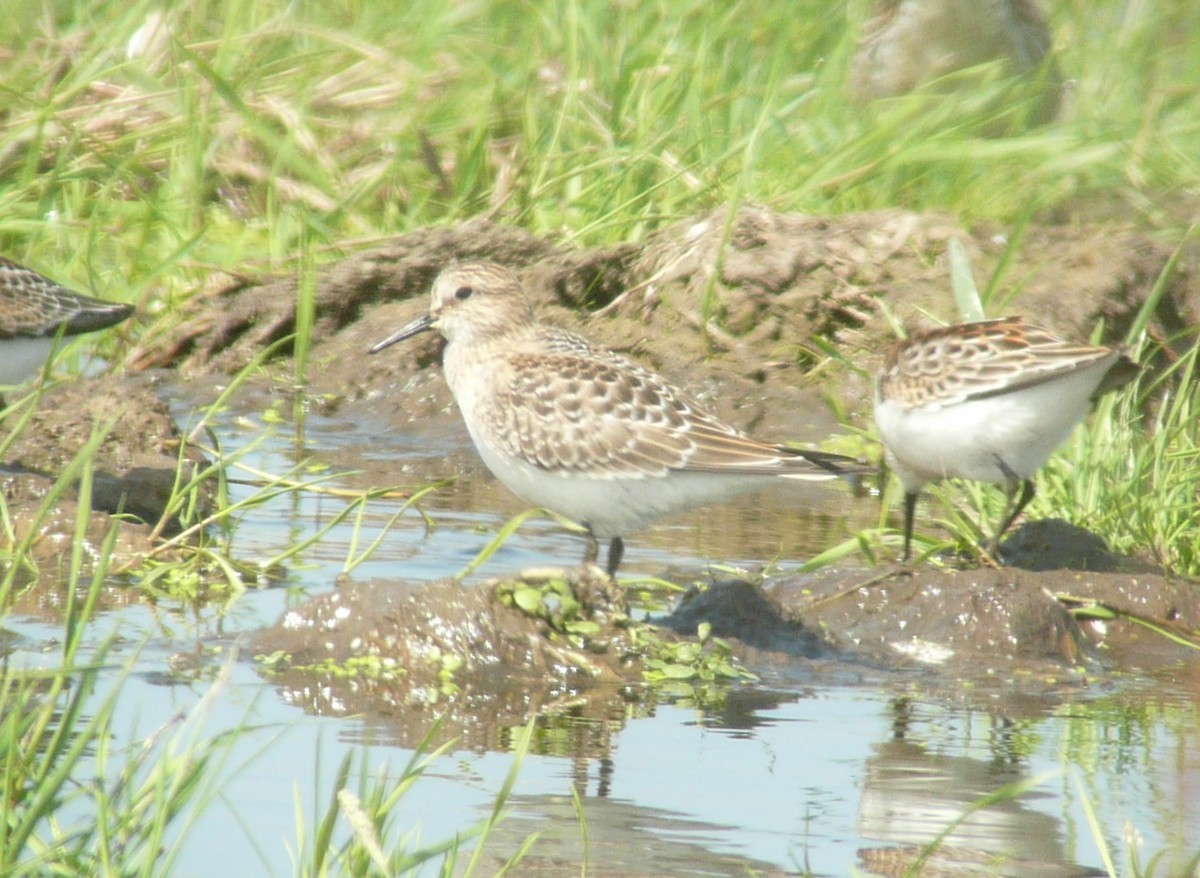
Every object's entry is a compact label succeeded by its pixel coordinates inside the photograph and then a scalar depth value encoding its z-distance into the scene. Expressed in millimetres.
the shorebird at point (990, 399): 13172
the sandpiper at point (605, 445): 13164
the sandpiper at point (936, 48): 25656
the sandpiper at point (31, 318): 14977
